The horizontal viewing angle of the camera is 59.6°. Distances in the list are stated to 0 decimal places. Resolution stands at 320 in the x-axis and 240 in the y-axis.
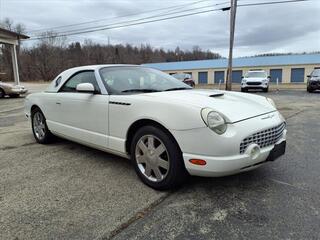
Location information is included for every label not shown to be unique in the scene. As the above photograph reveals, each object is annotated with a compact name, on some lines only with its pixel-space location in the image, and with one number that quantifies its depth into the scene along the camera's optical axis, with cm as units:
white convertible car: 274
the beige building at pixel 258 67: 3769
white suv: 1973
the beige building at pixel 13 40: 1892
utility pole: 1878
